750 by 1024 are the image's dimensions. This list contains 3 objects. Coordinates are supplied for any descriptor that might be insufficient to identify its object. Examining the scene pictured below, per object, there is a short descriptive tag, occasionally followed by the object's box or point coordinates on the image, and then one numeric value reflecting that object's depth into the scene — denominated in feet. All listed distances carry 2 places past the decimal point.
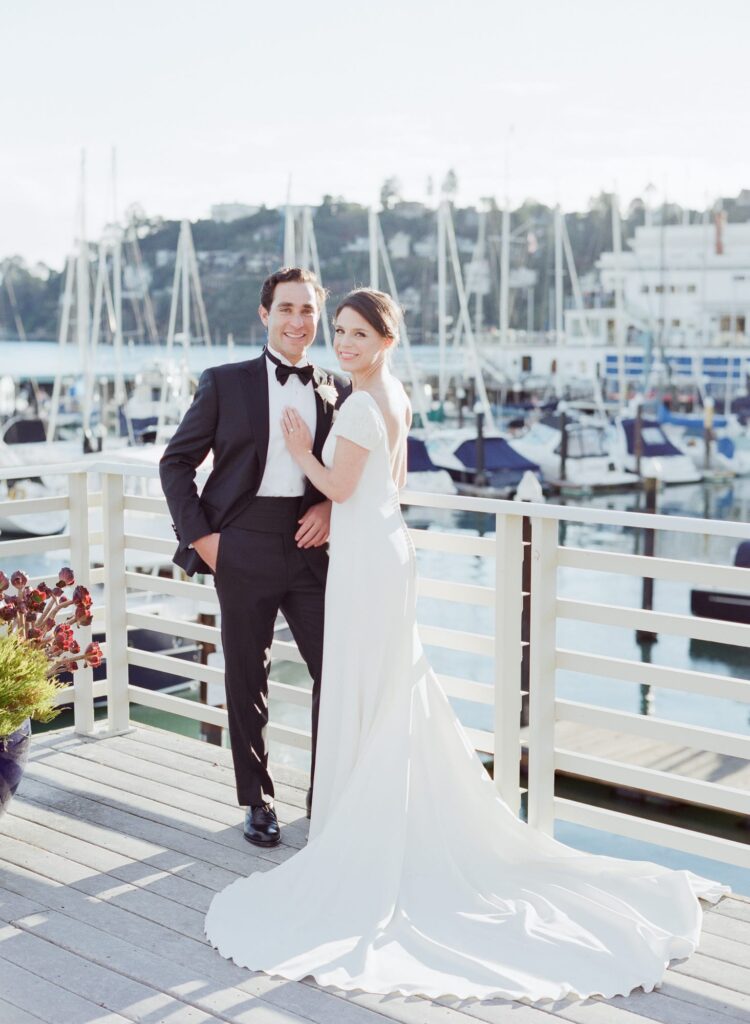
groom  11.08
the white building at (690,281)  147.74
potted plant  10.87
